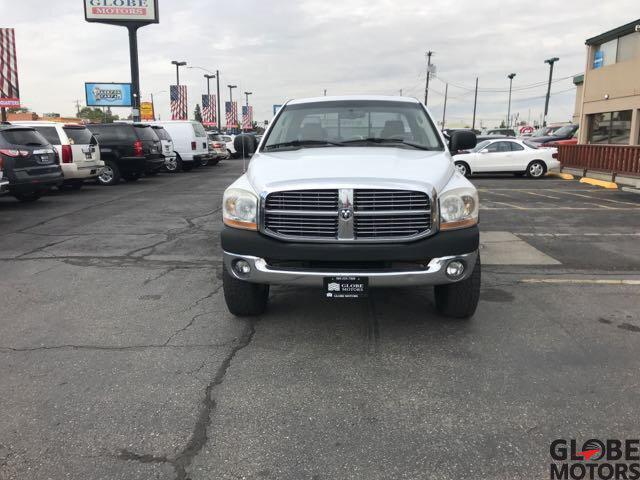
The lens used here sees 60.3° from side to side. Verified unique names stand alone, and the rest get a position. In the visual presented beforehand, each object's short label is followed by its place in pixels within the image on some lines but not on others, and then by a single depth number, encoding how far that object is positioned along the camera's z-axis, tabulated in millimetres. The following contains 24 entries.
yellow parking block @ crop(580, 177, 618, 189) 16125
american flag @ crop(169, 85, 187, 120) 47156
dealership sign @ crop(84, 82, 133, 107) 37500
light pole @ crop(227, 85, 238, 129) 71200
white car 19625
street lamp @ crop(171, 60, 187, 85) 51244
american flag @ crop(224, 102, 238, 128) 63375
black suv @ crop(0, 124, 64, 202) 10727
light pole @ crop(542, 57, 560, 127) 55125
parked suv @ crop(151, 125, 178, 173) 20219
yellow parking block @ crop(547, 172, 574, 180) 19581
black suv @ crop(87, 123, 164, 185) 16766
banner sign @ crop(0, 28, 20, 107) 23297
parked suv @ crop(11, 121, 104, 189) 13688
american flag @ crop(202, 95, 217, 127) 56969
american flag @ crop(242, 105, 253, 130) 67156
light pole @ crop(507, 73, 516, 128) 66625
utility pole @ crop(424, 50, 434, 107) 64688
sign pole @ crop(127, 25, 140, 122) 29719
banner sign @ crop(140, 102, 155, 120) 52059
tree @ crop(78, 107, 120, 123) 98938
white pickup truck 3992
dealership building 19984
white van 22375
